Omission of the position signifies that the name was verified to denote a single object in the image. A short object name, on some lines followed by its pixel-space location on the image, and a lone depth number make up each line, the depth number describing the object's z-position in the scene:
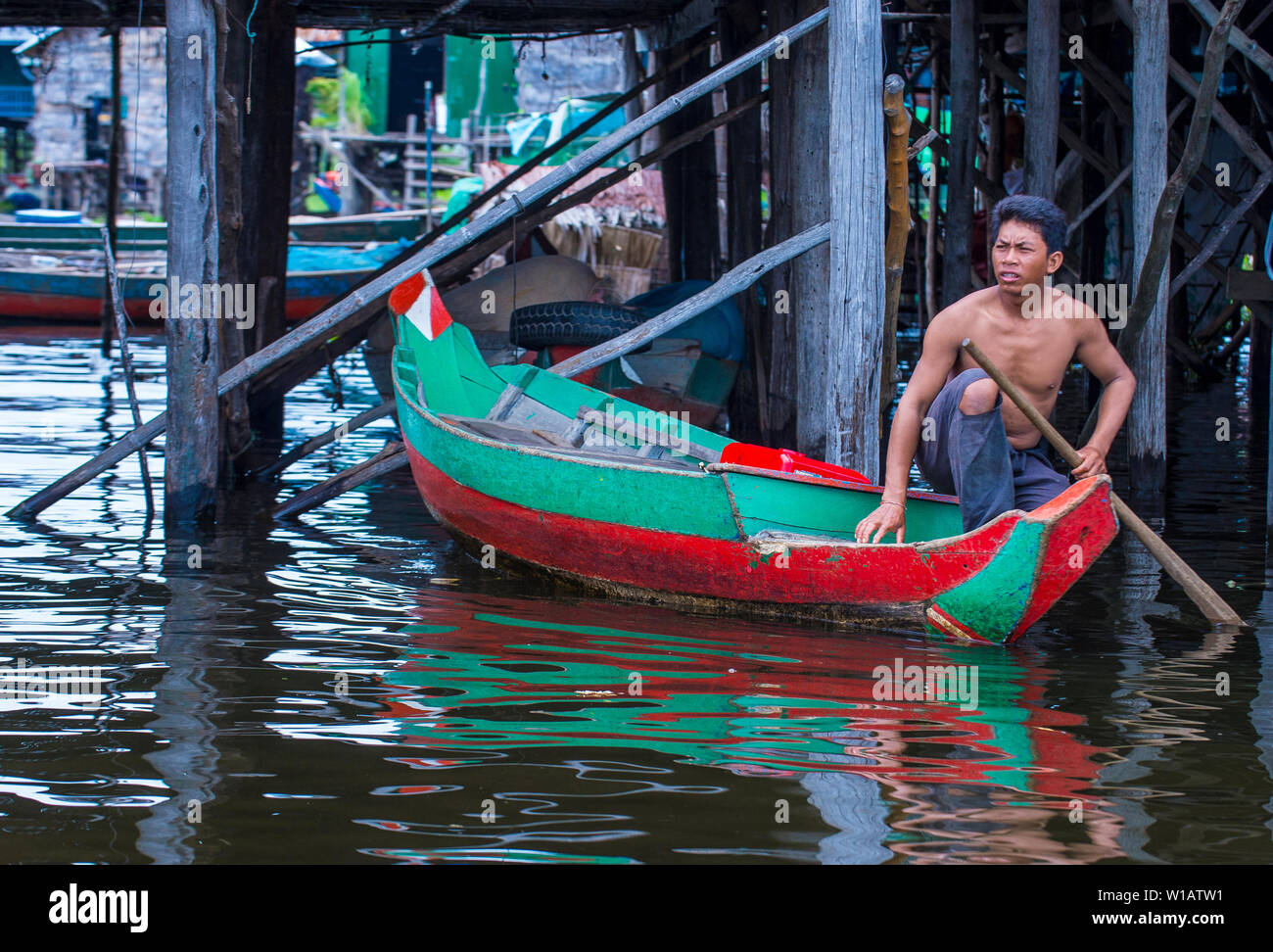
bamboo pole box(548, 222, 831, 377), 6.08
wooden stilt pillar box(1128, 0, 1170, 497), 6.79
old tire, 7.97
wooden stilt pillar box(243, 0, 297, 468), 8.41
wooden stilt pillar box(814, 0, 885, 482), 5.75
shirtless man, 4.45
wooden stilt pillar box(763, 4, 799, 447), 7.52
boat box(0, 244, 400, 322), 16.53
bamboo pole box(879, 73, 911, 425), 5.89
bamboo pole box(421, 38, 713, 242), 8.74
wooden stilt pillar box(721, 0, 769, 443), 9.16
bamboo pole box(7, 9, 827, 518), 6.08
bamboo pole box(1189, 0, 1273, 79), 6.30
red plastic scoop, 5.41
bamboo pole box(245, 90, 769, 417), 7.65
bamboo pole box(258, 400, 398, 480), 6.96
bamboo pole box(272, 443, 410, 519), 6.83
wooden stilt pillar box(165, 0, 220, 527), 6.37
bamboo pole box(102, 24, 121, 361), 12.66
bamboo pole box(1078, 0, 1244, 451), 5.47
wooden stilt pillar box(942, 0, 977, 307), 7.97
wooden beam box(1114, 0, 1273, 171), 7.28
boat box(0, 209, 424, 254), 19.05
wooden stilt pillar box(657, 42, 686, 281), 10.45
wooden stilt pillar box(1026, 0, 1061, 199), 7.36
